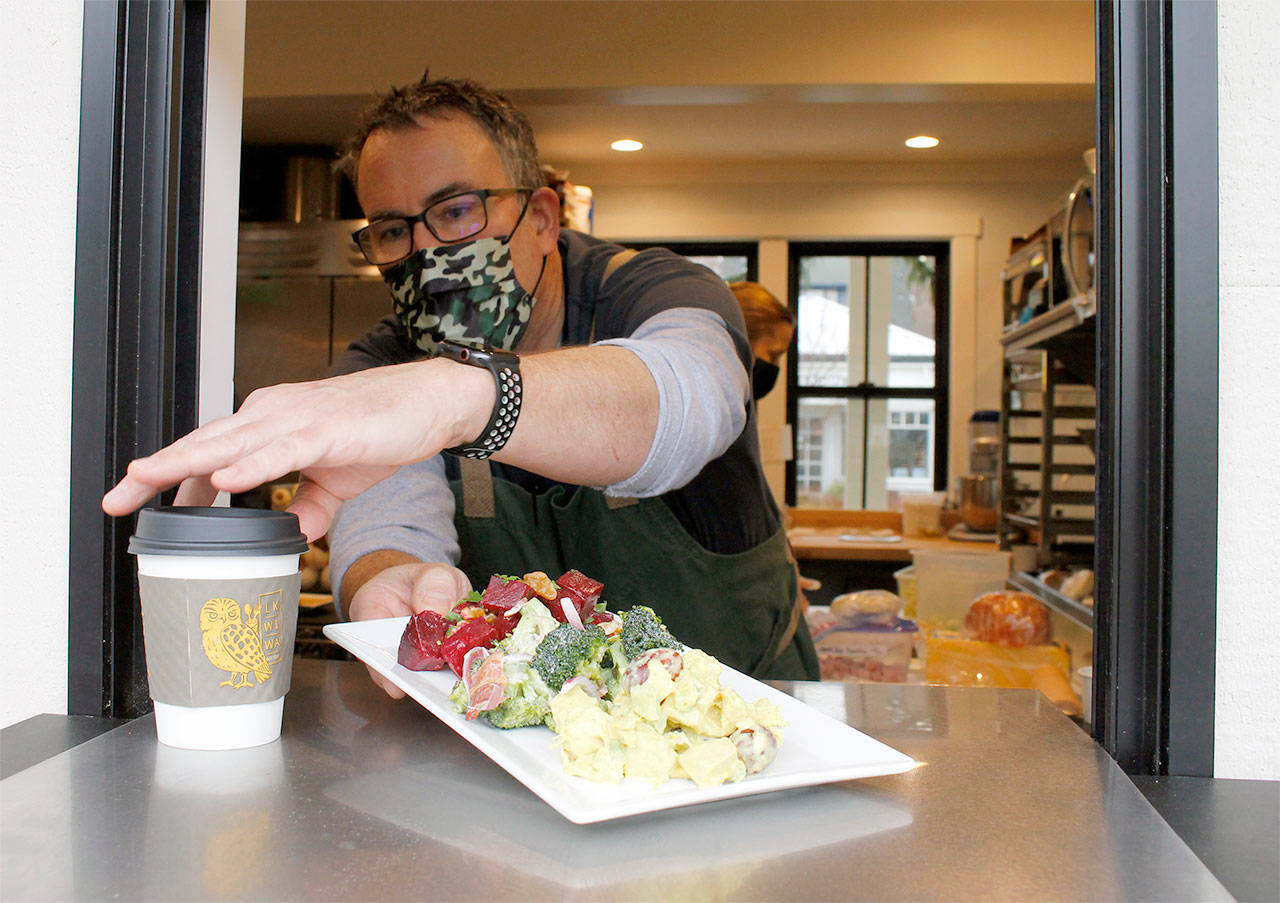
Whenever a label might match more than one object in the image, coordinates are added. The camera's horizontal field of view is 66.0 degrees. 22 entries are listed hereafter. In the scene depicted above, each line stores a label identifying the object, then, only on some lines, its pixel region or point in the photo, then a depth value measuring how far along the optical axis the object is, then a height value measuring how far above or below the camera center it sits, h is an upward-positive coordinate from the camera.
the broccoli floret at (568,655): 0.70 -0.14
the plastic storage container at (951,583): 3.27 -0.38
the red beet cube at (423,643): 0.80 -0.15
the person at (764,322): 3.11 +0.46
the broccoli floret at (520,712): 0.70 -0.18
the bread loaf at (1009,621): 2.36 -0.37
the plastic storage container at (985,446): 4.77 +0.11
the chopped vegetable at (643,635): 0.73 -0.13
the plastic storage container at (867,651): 2.15 -0.41
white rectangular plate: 0.57 -0.19
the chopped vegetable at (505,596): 0.80 -0.11
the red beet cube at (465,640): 0.77 -0.14
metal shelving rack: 2.80 +0.17
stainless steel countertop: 0.52 -0.22
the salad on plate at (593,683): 0.61 -0.15
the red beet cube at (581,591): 0.83 -0.11
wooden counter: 4.41 -0.34
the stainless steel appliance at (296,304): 4.16 +0.67
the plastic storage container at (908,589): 3.33 -0.42
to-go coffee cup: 0.68 -0.11
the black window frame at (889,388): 5.43 +0.63
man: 1.03 +0.06
